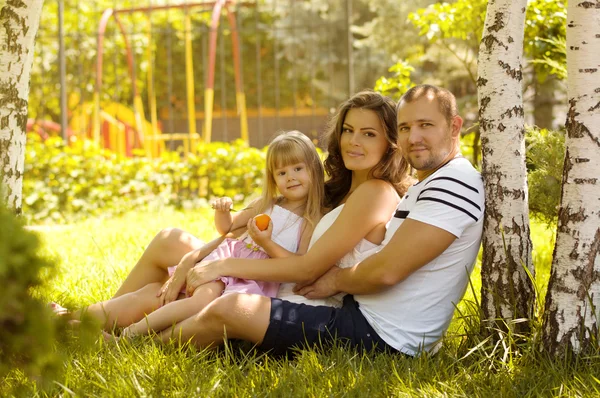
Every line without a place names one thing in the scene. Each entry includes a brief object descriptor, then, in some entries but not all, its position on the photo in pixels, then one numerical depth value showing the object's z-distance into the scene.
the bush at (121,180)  7.76
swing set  8.53
